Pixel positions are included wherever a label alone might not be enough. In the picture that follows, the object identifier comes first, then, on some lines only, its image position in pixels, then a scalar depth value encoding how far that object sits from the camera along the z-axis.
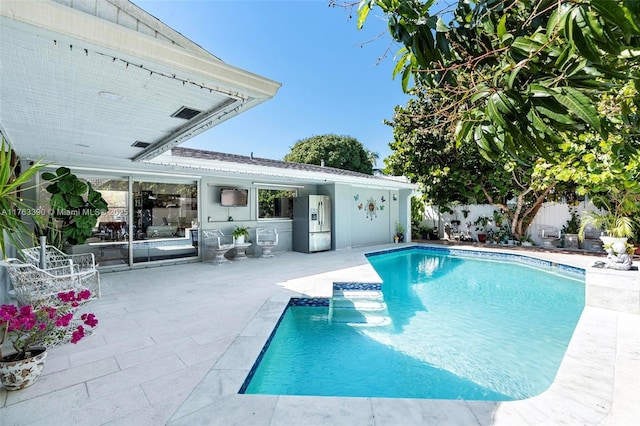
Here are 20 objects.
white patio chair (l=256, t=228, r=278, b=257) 10.34
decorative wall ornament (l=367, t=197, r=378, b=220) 13.77
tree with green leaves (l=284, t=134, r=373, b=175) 28.02
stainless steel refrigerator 11.23
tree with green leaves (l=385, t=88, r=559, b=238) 13.00
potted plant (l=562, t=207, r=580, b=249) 12.29
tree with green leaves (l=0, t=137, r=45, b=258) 2.44
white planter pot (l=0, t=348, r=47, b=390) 2.75
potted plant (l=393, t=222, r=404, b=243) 14.88
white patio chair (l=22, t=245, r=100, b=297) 5.25
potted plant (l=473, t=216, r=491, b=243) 14.48
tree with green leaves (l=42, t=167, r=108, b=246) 6.34
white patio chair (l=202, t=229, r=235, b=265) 9.19
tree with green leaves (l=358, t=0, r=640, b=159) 1.07
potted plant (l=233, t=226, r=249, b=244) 9.83
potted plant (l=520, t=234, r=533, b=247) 13.15
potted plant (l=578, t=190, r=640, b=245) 7.22
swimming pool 3.50
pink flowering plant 2.77
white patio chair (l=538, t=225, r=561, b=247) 12.74
